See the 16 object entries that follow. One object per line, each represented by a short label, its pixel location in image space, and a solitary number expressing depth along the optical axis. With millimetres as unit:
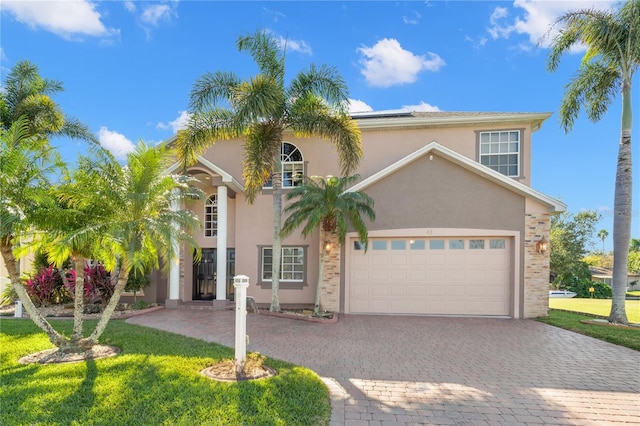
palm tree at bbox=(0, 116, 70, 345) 5645
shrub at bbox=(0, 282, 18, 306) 13672
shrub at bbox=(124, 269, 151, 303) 12836
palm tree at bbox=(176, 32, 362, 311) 11328
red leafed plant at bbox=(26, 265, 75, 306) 12547
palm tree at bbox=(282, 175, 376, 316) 10508
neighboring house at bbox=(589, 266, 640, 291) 44688
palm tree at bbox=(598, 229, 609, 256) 66175
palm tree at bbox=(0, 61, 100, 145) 13672
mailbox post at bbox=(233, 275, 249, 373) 5629
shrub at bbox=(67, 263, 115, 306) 11789
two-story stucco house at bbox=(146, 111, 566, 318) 11680
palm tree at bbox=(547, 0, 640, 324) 10578
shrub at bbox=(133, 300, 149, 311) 12273
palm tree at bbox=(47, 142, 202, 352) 6102
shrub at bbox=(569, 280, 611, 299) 28641
